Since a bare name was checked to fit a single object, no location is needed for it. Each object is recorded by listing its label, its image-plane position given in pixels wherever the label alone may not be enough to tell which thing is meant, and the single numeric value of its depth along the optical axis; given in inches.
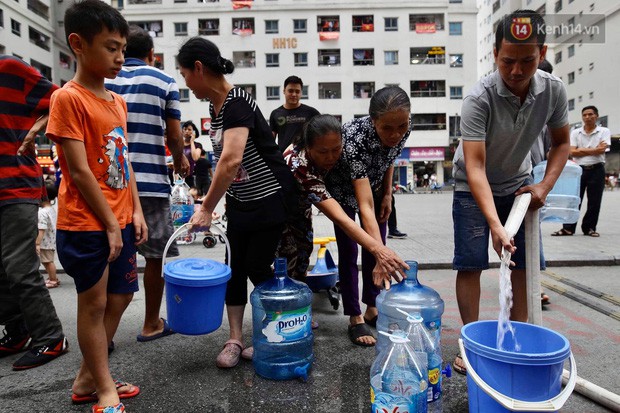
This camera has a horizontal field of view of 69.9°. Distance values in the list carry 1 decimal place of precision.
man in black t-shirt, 224.4
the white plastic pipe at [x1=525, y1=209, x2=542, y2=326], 92.9
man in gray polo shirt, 92.0
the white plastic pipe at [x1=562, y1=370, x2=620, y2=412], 82.4
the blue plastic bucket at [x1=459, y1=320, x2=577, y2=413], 62.1
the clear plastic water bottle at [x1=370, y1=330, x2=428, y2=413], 70.2
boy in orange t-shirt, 80.3
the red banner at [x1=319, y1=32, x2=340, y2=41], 1469.0
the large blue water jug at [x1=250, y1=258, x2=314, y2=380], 98.3
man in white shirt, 284.5
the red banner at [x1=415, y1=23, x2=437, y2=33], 1466.5
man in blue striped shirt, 116.7
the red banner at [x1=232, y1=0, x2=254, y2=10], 1469.0
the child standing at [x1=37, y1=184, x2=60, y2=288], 188.5
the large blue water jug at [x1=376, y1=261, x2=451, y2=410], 91.2
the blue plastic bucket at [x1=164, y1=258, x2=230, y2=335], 94.9
